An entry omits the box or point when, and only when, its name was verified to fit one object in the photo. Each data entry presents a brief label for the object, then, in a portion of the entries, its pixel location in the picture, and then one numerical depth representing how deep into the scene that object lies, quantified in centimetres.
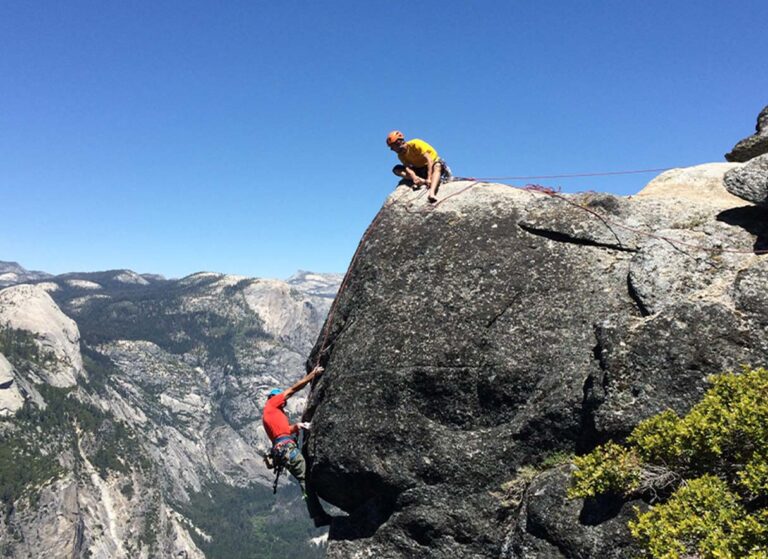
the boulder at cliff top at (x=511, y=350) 1155
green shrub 808
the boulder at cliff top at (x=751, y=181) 1332
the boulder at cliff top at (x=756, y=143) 1814
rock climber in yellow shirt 1795
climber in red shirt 1609
